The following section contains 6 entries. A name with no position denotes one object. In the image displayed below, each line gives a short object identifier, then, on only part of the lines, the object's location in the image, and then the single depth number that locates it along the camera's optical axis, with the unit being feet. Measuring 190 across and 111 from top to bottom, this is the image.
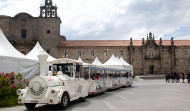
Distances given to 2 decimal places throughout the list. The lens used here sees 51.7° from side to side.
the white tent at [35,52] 76.32
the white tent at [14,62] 47.57
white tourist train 30.96
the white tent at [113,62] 107.24
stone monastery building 150.51
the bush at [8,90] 36.96
